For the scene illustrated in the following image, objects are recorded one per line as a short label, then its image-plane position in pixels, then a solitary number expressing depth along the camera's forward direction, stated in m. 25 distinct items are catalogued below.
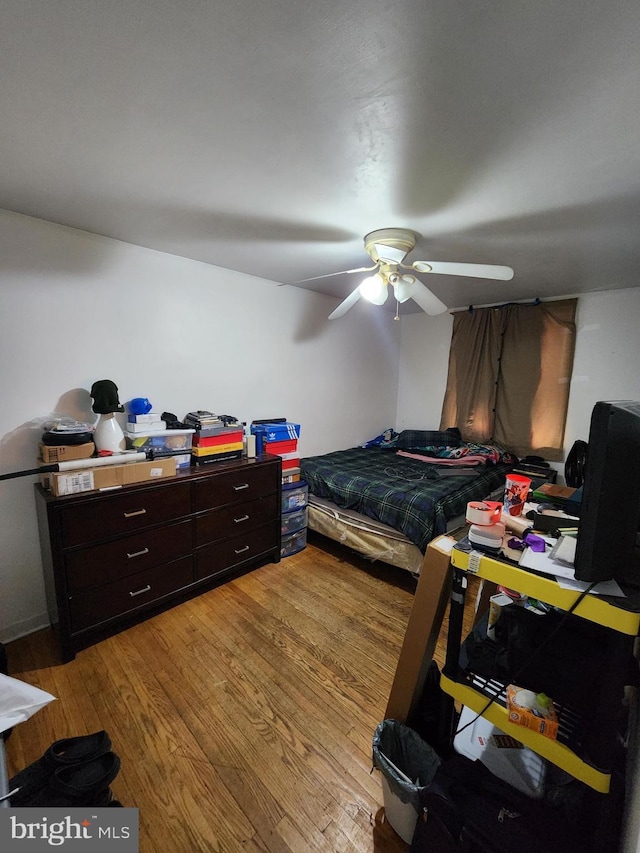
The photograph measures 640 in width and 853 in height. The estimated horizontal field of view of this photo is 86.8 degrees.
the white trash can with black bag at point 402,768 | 1.02
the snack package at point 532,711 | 0.85
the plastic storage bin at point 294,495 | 2.75
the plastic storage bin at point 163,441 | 2.08
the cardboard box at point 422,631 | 1.10
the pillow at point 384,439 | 4.11
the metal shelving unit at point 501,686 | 0.77
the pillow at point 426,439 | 3.79
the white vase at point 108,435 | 1.97
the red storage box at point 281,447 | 2.76
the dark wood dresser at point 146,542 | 1.70
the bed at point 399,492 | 2.35
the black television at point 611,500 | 0.78
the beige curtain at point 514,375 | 3.34
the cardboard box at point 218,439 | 2.29
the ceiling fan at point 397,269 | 1.81
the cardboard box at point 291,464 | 2.78
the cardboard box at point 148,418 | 2.11
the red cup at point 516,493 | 1.33
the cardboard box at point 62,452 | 1.76
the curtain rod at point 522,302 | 3.34
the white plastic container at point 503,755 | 0.97
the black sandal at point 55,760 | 1.00
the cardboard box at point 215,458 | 2.30
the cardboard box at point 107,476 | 1.68
